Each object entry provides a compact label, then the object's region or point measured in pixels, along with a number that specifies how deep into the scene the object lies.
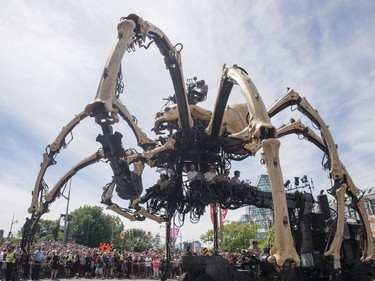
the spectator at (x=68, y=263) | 18.90
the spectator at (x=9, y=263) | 13.49
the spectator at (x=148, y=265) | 21.61
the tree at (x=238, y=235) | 51.03
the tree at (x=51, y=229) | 75.25
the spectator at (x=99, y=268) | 19.56
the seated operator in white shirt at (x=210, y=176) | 8.13
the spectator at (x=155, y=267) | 21.86
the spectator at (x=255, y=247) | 11.22
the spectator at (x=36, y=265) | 15.44
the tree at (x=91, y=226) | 65.94
